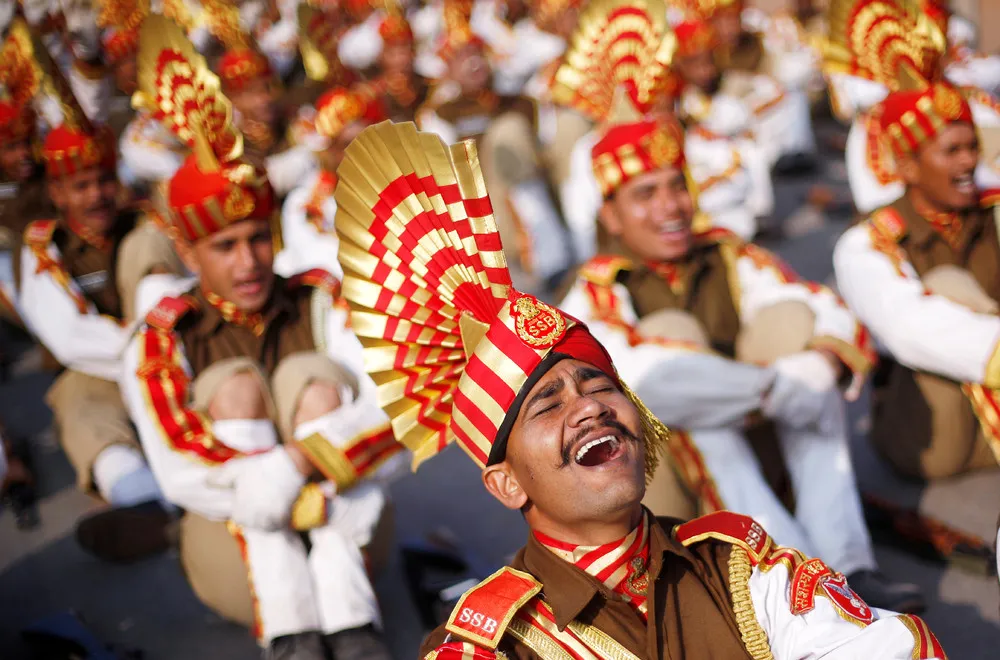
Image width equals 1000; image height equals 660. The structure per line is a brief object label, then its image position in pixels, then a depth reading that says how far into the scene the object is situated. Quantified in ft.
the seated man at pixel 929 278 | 11.72
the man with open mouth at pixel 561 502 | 6.39
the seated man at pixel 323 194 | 18.42
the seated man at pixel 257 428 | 10.21
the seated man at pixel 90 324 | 13.75
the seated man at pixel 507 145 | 23.25
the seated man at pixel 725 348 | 10.56
